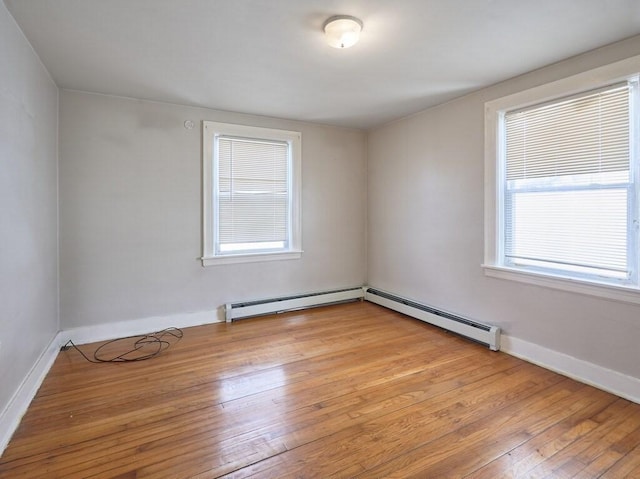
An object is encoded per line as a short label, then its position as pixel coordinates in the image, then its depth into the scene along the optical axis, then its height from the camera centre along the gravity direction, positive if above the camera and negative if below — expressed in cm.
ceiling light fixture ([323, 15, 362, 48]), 205 +127
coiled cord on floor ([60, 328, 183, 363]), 299 -104
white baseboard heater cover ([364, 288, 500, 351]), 315 -88
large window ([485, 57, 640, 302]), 238 +39
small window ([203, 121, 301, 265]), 389 +52
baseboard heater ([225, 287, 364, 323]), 397 -84
